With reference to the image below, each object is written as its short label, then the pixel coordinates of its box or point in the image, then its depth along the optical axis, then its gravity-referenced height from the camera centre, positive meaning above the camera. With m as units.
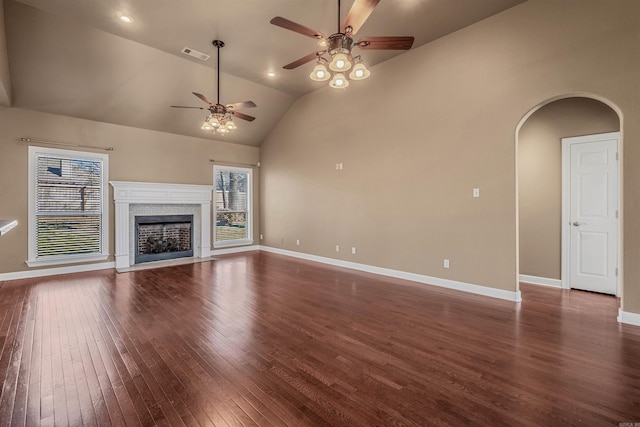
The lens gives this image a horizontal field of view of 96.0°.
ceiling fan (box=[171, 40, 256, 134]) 4.34 +1.52
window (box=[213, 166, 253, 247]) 7.66 +0.21
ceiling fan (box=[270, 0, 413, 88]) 2.52 +1.63
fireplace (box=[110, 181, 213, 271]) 5.92 +0.15
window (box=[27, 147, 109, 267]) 5.19 +0.15
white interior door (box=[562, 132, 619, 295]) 4.02 +0.03
